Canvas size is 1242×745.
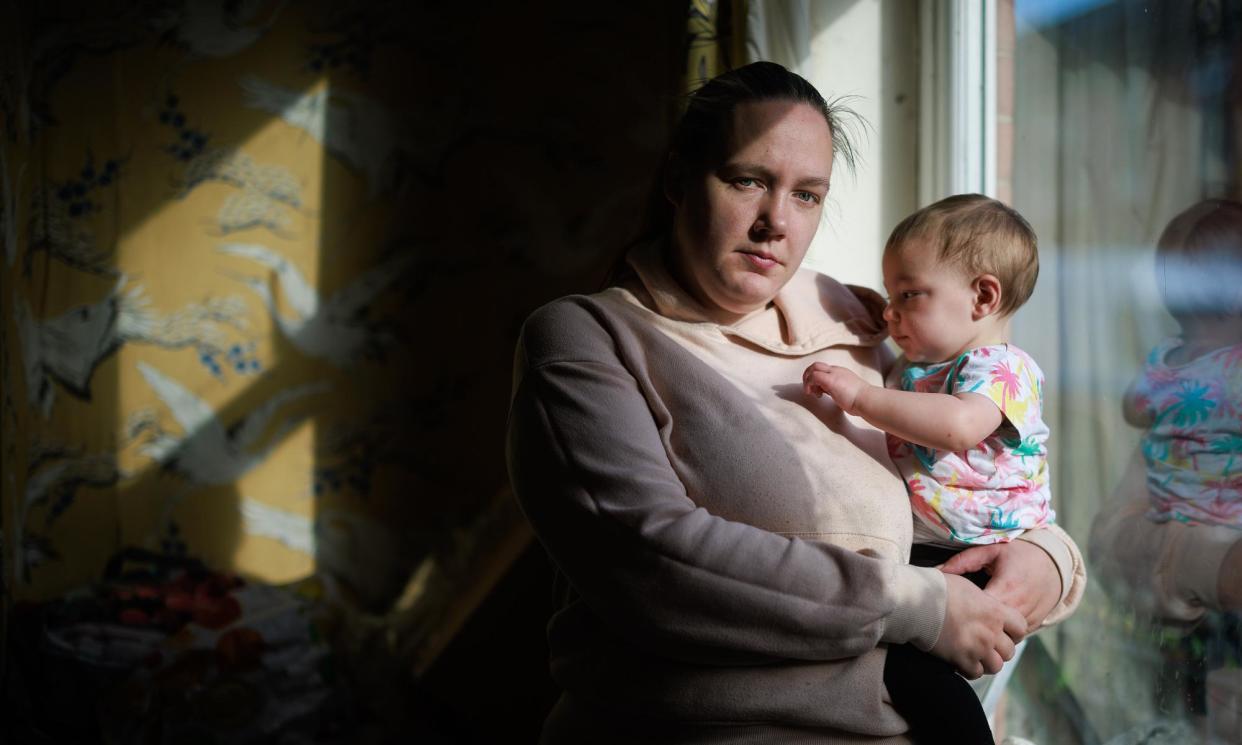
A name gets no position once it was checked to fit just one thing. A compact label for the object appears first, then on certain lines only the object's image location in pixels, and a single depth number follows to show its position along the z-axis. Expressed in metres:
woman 1.21
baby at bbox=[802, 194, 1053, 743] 1.32
